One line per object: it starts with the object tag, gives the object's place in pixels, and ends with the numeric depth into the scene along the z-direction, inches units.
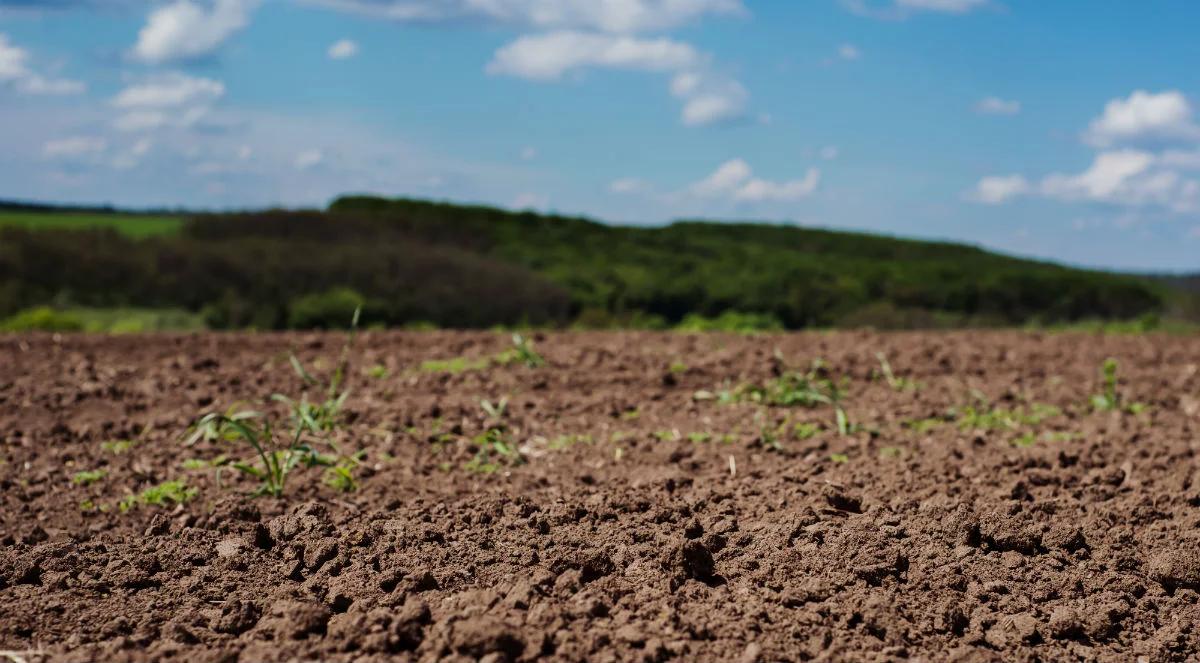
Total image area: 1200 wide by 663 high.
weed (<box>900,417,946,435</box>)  216.5
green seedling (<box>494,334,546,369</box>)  265.7
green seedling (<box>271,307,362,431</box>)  184.5
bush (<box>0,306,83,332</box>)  415.2
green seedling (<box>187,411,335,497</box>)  166.1
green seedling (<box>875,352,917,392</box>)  264.8
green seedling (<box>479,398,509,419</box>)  213.3
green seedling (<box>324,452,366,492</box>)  171.5
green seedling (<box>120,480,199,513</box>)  169.9
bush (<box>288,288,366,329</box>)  466.3
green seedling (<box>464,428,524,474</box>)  185.9
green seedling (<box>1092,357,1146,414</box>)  249.8
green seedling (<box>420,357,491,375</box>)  264.5
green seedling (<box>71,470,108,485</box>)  183.9
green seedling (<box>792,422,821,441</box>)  205.3
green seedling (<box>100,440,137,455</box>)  203.6
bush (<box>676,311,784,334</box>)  419.5
